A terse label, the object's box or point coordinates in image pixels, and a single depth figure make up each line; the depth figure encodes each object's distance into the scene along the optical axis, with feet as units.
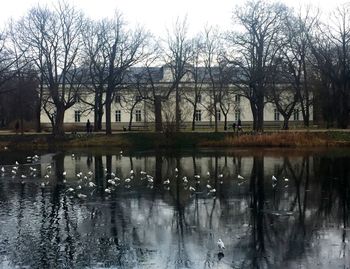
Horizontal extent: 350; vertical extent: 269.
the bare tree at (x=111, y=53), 186.09
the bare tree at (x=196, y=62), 215.31
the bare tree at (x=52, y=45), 176.86
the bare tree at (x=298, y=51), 184.44
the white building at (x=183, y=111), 240.32
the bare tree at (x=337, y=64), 185.78
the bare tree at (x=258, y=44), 178.50
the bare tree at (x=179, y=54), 208.33
